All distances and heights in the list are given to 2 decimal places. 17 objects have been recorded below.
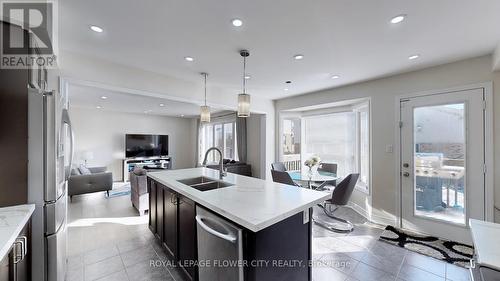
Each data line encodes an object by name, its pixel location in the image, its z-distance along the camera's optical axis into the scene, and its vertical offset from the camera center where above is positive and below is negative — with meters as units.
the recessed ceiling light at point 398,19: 1.82 +1.13
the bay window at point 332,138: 4.14 +0.05
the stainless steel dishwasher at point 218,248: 1.28 -0.75
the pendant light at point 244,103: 2.55 +0.48
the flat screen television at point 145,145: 7.34 -0.17
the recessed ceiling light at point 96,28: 2.02 +1.17
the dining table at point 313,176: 3.57 -0.70
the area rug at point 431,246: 2.38 -1.42
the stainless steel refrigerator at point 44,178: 1.47 -0.28
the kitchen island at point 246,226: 1.27 -0.67
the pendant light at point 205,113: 3.31 +0.46
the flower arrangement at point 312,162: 3.92 -0.43
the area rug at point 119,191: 5.27 -1.41
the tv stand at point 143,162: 7.20 -0.83
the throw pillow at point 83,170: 5.00 -0.75
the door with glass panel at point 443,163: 2.66 -0.34
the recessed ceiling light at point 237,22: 1.90 +1.15
